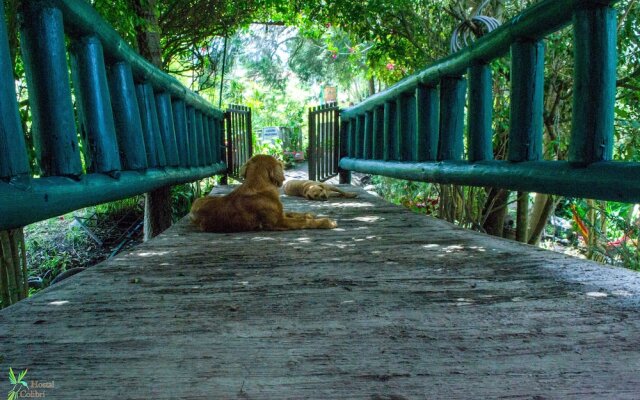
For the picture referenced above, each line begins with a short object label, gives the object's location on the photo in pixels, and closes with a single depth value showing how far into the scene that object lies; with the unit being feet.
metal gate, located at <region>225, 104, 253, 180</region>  27.99
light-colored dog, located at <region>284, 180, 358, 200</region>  18.12
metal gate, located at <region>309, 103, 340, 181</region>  26.53
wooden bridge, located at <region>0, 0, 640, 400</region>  3.38
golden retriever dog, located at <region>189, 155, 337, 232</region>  11.15
